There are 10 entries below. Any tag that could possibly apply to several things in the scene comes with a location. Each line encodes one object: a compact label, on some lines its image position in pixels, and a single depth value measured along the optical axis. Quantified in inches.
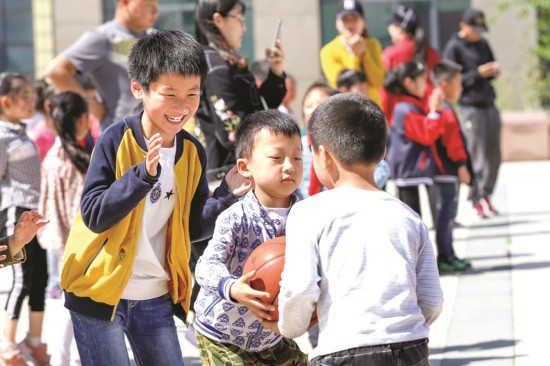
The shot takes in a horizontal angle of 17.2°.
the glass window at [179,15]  1353.7
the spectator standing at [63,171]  428.7
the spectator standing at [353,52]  575.4
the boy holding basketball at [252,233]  257.7
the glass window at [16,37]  1383.4
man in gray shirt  431.5
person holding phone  384.2
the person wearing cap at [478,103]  809.4
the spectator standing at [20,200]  401.0
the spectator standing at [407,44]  704.7
